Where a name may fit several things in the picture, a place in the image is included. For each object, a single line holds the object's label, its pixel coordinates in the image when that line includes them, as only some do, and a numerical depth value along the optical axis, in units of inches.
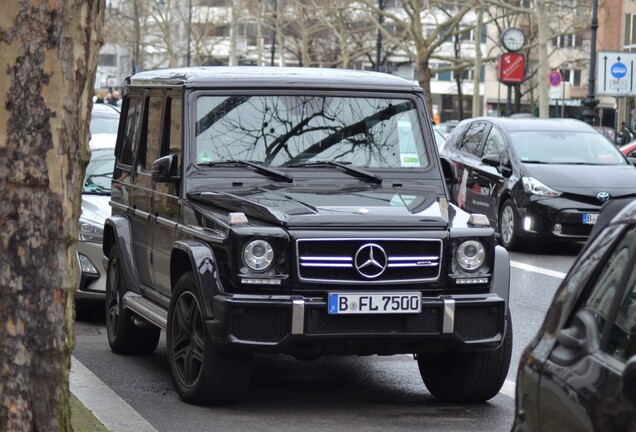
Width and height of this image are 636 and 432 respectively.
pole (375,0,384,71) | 2346.2
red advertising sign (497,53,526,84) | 1579.7
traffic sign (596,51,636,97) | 1264.8
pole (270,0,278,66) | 3354.3
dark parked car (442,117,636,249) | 700.0
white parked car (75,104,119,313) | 450.0
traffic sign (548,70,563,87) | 2171.1
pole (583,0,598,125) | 1536.3
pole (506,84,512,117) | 1593.5
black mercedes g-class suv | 295.3
